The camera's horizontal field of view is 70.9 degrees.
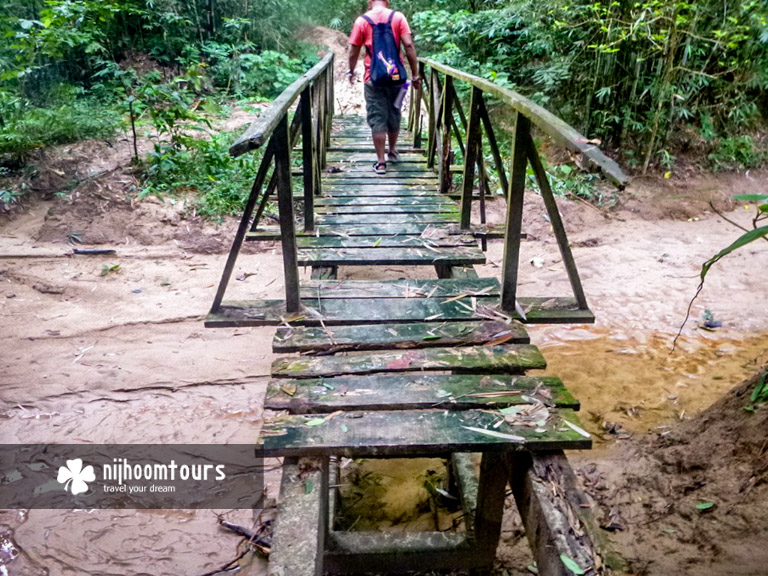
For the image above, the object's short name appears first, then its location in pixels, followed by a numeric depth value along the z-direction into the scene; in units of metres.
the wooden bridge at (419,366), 1.80
